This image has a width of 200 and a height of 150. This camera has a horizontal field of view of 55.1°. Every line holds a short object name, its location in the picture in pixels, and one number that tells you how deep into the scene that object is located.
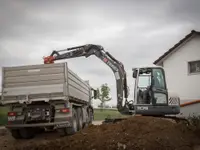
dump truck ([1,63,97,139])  7.53
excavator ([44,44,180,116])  8.09
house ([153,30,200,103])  12.01
